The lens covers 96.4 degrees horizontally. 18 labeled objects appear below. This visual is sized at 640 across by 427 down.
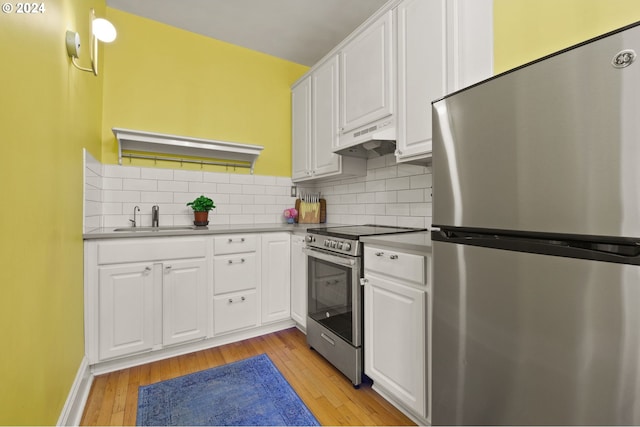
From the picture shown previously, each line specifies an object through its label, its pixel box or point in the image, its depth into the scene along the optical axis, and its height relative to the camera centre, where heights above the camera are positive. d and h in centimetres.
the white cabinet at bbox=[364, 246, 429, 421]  137 -60
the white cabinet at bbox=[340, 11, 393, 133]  195 +100
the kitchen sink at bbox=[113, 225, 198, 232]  234 -14
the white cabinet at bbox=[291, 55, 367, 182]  250 +80
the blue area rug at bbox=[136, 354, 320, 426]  148 -108
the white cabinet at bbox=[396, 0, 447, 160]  161 +85
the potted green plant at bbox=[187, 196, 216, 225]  252 +3
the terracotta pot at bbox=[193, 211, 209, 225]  255 -6
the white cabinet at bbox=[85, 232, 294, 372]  187 -61
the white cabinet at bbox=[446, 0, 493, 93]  149 +90
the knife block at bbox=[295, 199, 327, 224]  306 -2
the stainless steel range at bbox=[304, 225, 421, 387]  174 -57
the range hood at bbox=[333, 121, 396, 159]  191 +50
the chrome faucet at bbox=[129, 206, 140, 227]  243 -3
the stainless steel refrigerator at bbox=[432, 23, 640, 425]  64 -8
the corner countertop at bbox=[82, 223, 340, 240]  185 -15
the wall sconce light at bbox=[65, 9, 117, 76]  133 +87
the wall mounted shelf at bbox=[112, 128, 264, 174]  229 +57
